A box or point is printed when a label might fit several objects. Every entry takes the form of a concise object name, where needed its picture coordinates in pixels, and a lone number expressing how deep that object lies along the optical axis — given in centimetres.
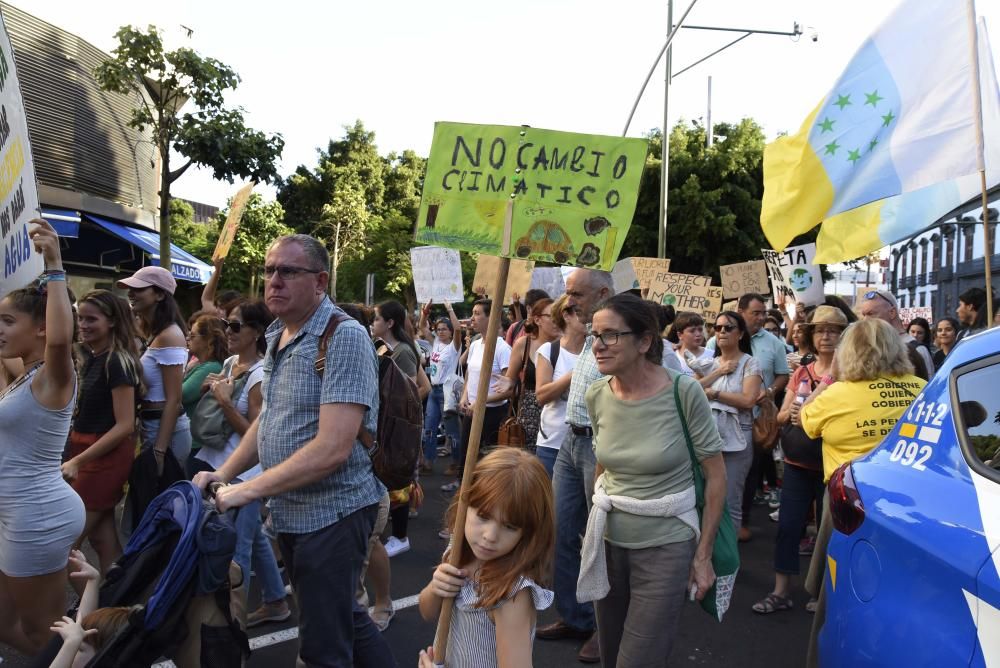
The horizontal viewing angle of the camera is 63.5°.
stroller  243
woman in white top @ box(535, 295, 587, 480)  468
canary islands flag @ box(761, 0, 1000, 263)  482
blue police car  197
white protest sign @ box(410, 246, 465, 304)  1119
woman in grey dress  315
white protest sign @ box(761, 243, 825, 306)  1020
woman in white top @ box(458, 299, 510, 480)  709
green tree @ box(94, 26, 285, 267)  1467
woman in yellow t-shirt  396
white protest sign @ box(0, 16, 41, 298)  329
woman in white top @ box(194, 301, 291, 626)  443
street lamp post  1621
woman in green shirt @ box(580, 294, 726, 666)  299
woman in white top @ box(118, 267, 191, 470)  455
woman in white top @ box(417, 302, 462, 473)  930
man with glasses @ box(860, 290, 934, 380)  566
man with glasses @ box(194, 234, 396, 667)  283
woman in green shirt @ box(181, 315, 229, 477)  485
